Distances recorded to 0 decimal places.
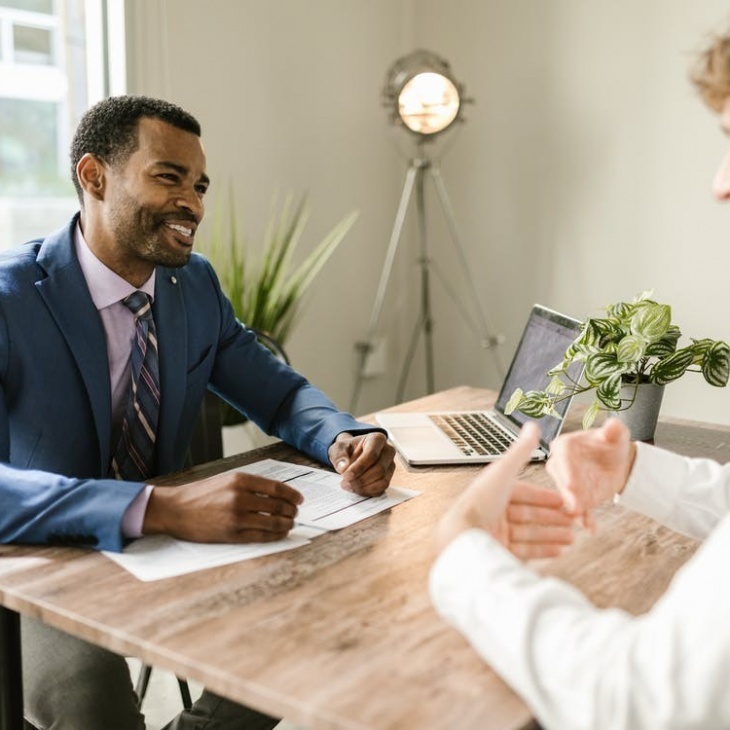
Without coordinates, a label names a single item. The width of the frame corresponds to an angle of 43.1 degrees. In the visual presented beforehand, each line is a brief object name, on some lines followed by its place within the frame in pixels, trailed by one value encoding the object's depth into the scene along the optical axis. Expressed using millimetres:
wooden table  854
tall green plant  2873
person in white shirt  734
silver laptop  1695
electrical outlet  3875
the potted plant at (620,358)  1676
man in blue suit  1234
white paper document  1162
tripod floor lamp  3314
